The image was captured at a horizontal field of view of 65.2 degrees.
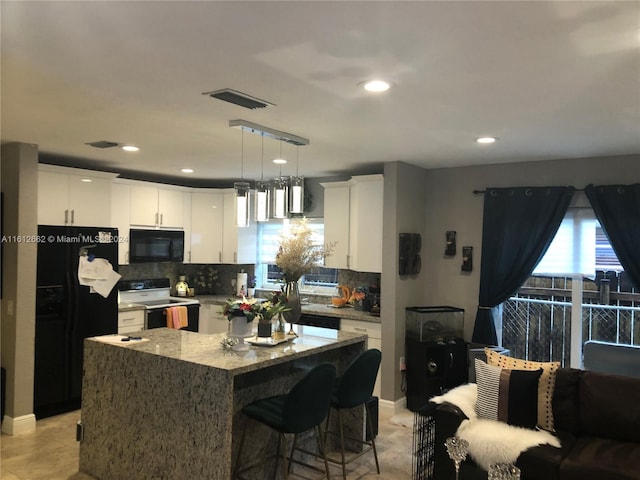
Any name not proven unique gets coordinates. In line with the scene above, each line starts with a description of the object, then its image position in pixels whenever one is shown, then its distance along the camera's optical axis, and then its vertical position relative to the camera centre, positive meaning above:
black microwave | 5.90 -0.01
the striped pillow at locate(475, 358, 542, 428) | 3.27 -0.97
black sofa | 2.81 -1.16
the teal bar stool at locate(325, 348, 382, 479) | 3.33 -0.92
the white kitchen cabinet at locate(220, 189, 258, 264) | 6.67 +0.11
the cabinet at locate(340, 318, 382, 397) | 5.09 -0.84
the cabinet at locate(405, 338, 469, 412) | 4.91 -1.16
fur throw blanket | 2.95 -1.15
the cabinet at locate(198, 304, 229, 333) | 6.39 -0.96
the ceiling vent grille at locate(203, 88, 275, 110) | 2.75 +0.85
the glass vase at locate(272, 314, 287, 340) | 3.66 -0.61
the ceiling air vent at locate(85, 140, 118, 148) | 4.26 +0.87
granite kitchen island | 2.86 -0.98
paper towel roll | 6.74 -0.51
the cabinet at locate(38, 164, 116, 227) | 4.85 +0.48
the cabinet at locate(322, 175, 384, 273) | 5.19 +0.28
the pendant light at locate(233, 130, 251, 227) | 3.44 +0.31
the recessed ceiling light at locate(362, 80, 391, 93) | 2.56 +0.85
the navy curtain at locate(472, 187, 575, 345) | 4.68 +0.13
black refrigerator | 4.58 -0.69
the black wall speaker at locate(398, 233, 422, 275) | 5.02 -0.05
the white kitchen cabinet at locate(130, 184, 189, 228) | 5.95 +0.49
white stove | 5.76 -0.68
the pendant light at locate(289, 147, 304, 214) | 3.60 +0.39
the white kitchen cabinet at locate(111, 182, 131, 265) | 5.69 +0.34
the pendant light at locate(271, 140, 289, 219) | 3.59 +0.37
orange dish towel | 5.86 -0.85
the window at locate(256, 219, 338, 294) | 6.29 -0.27
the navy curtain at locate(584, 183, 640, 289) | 4.26 +0.28
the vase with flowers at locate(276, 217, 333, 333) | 3.62 -0.08
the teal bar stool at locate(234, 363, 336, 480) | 2.82 -0.96
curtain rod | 5.11 +0.60
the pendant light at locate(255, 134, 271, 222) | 3.55 +0.33
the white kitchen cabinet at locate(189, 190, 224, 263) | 6.66 +0.27
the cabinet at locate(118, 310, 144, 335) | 5.42 -0.84
